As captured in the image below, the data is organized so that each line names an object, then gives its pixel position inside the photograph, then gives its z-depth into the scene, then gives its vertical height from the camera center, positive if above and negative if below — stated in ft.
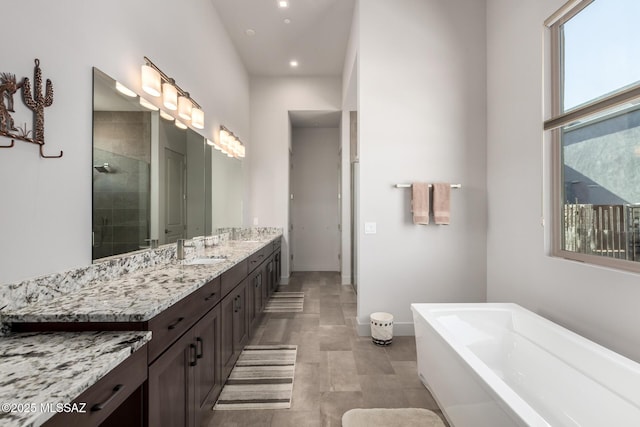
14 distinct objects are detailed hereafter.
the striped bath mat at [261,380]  6.45 -3.94
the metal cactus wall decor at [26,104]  3.71 +1.52
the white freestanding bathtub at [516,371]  4.28 -2.64
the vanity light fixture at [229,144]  11.98 +3.18
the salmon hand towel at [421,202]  9.52 +0.52
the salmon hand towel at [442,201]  9.58 +0.55
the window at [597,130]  5.47 +1.80
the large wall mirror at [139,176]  5.35 +0.95
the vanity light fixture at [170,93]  6.70 +3.20
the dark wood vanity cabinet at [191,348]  3.65 -2.20
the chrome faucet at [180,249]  7.85 -0.81
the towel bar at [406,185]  9.71 +1.08
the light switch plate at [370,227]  9.82 -0.29
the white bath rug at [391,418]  5.75 -3.95
